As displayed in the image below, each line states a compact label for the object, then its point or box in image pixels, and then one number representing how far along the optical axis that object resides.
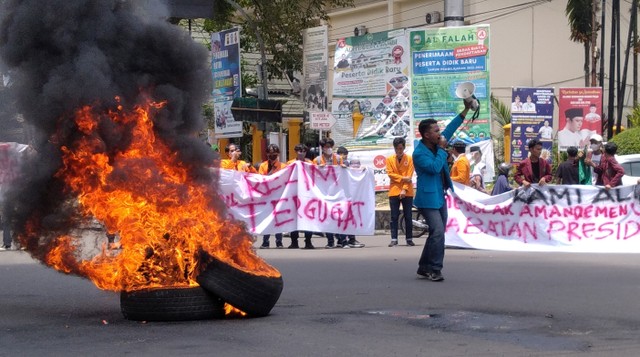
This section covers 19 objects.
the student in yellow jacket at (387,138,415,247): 16.95
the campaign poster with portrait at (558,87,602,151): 24.61
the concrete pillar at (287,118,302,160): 35.41
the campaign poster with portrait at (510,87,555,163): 24.88
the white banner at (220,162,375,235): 17.30
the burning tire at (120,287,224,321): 7.99
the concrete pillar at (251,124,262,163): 31.59
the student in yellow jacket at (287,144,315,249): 17.25
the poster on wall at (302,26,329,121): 26.67
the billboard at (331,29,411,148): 26.62
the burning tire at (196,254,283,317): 7.98
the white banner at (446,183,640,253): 15.78
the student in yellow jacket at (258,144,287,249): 17.64
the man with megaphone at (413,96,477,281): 11.30
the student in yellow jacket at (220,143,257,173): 18.02
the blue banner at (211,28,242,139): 27.75
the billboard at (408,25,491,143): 25.33
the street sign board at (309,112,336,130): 26.27
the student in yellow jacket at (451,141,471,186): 17.31
